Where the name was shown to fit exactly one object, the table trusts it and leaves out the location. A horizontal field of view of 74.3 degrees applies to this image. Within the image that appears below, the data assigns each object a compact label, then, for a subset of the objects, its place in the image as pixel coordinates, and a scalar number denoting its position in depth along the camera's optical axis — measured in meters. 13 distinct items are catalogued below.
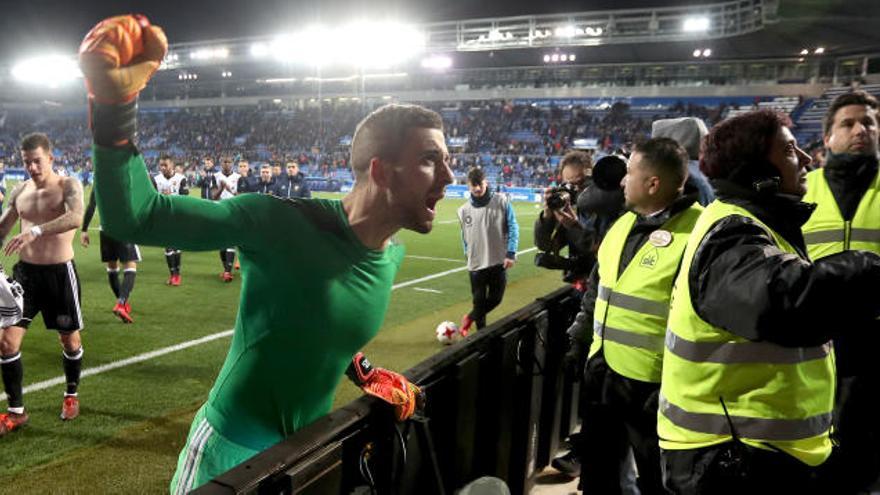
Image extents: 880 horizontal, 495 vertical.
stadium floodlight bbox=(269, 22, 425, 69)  41.72
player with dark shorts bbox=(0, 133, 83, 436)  4.66
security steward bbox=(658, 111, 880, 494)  1.66
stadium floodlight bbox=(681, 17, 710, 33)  34.38
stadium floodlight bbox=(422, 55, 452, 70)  47.41
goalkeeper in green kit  1.58
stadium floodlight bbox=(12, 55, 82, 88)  53.84
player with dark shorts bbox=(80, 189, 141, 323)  7.73
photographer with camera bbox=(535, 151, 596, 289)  3.98
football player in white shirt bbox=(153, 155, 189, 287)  9.96
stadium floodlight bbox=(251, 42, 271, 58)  49.97
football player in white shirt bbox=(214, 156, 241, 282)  11.27
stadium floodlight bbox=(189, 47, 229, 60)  53.00
